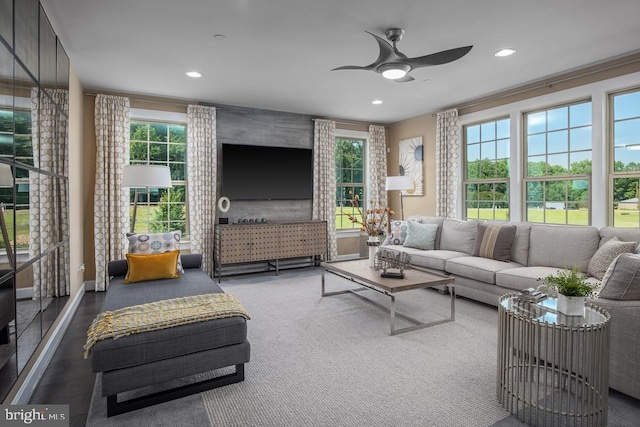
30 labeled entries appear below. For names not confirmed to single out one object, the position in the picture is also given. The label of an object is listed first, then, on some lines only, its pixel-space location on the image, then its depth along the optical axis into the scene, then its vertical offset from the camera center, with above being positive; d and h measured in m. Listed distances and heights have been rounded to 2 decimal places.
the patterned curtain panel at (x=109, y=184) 4.84 +0.34
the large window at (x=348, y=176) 7.00 +0.63
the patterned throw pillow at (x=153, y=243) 3.83 -0.37
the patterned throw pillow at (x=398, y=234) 5.59 -0.40
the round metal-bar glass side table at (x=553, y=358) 1.90 -0.84
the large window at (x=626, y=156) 3.88 +0.56
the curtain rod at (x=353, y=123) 6.83 +1.64
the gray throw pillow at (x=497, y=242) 4.31 -0.42
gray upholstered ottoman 2.07 -0.92
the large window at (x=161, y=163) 5.33 +0.65
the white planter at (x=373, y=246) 4.05 -0.43
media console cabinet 5.42 -0.53
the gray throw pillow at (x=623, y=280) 2.21 -0.45
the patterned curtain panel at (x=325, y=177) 6.51 +0.57
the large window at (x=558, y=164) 4.35 +0.56
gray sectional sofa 3.64 -0.60
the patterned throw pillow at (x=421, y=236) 5.20 -0.41
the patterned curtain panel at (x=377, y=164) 7.07 +0.87
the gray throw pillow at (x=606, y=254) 3.24 -0.43
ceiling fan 2.94 +1.26
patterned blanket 2.15 -0.70
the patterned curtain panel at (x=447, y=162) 5.78 +0.75
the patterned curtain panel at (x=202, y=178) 5.43 +0.46
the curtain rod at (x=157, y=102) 4.90 +1.57
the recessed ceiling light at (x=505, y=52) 3.65 +1.59
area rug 2.06 -1.17
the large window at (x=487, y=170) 5.29 +0.59
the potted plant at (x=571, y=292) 2.03 -0.48
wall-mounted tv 5.75 +0.60
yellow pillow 3.54 -0.58
